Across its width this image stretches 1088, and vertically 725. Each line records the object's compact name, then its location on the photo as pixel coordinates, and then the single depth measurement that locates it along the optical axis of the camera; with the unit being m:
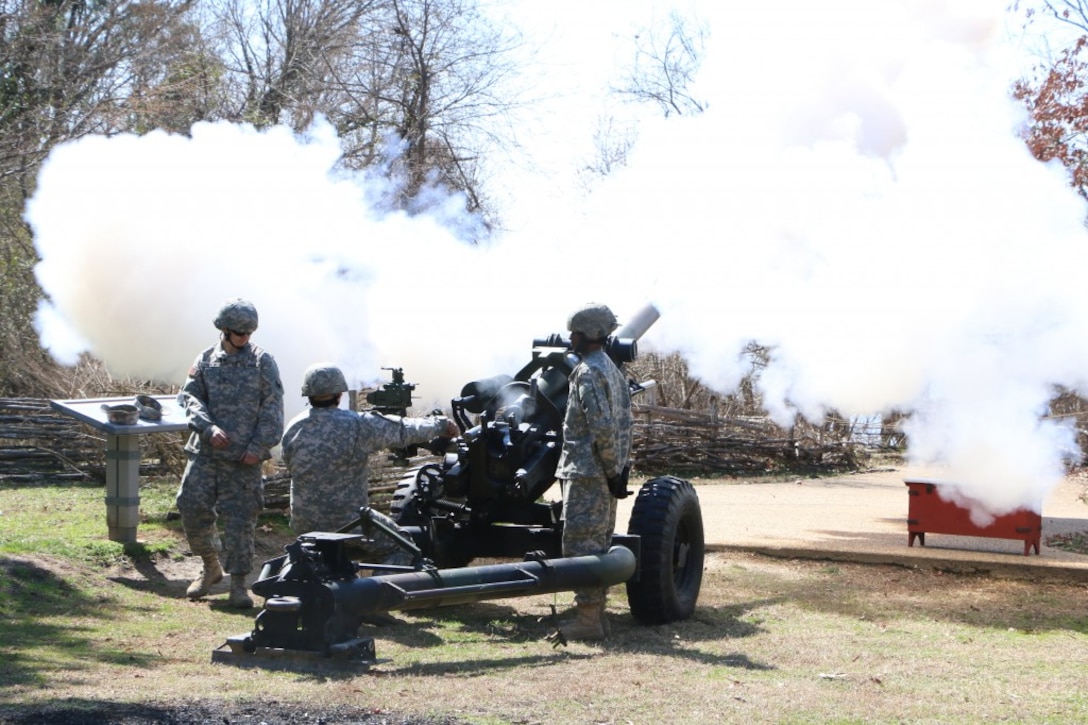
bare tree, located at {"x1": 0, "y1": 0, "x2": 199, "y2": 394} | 18.05
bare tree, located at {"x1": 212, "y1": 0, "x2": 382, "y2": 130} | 22.70
